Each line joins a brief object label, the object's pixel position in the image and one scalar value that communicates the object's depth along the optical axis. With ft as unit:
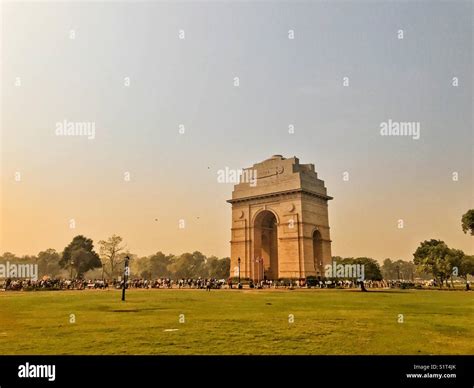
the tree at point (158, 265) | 457.68
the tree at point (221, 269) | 317.83
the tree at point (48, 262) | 414.99
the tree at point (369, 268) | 210.59
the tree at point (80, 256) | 260.62
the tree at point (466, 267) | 207.21
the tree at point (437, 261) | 168.04
